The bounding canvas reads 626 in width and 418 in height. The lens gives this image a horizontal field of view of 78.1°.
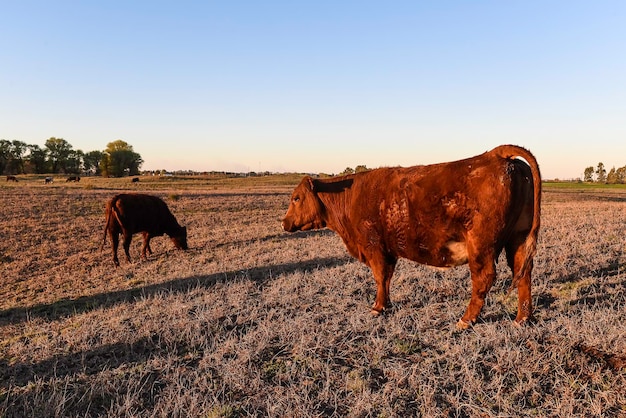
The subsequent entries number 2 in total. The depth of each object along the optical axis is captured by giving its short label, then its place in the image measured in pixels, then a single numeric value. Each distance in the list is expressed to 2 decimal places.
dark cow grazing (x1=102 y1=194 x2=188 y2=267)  12.58
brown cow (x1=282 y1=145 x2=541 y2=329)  4.29
